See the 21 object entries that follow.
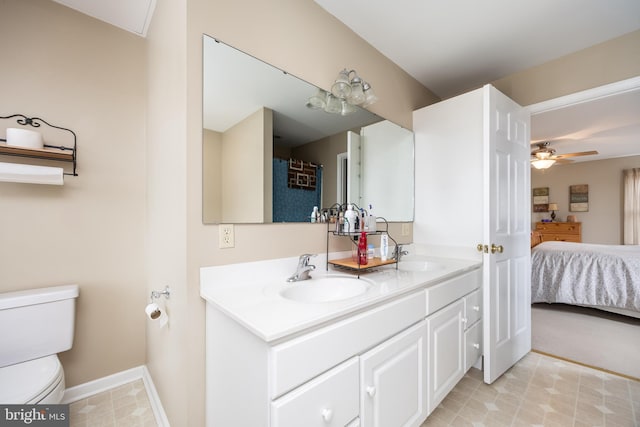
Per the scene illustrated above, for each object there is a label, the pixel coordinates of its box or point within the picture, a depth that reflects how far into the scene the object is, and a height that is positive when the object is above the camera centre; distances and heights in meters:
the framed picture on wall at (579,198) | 5.83 +0.33
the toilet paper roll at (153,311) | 1.30 -0.48
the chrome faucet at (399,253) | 1.74 -0.29
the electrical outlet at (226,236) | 1.22 -0.11
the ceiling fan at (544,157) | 4.13 +0.88
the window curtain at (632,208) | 5.20 +0.09
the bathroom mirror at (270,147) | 1.22 +0.38
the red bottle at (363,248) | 1.48 -0.20
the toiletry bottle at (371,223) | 1.65 -0.06
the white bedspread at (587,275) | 2.92 -0.74
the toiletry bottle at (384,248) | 1.69 -0.23
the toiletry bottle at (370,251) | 1.64 -0.24
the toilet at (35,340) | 1.15 -0.66
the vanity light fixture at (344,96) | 1.62 +0.75
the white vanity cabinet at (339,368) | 0.81 -0.58
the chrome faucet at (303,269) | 1.36 -0.30
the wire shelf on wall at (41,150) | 1.39 +0.34
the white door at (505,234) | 1.81 -0.16
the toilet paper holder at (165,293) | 1.36 -0.42
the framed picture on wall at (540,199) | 6.36 +0.33
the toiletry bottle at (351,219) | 1.57 -0.04
